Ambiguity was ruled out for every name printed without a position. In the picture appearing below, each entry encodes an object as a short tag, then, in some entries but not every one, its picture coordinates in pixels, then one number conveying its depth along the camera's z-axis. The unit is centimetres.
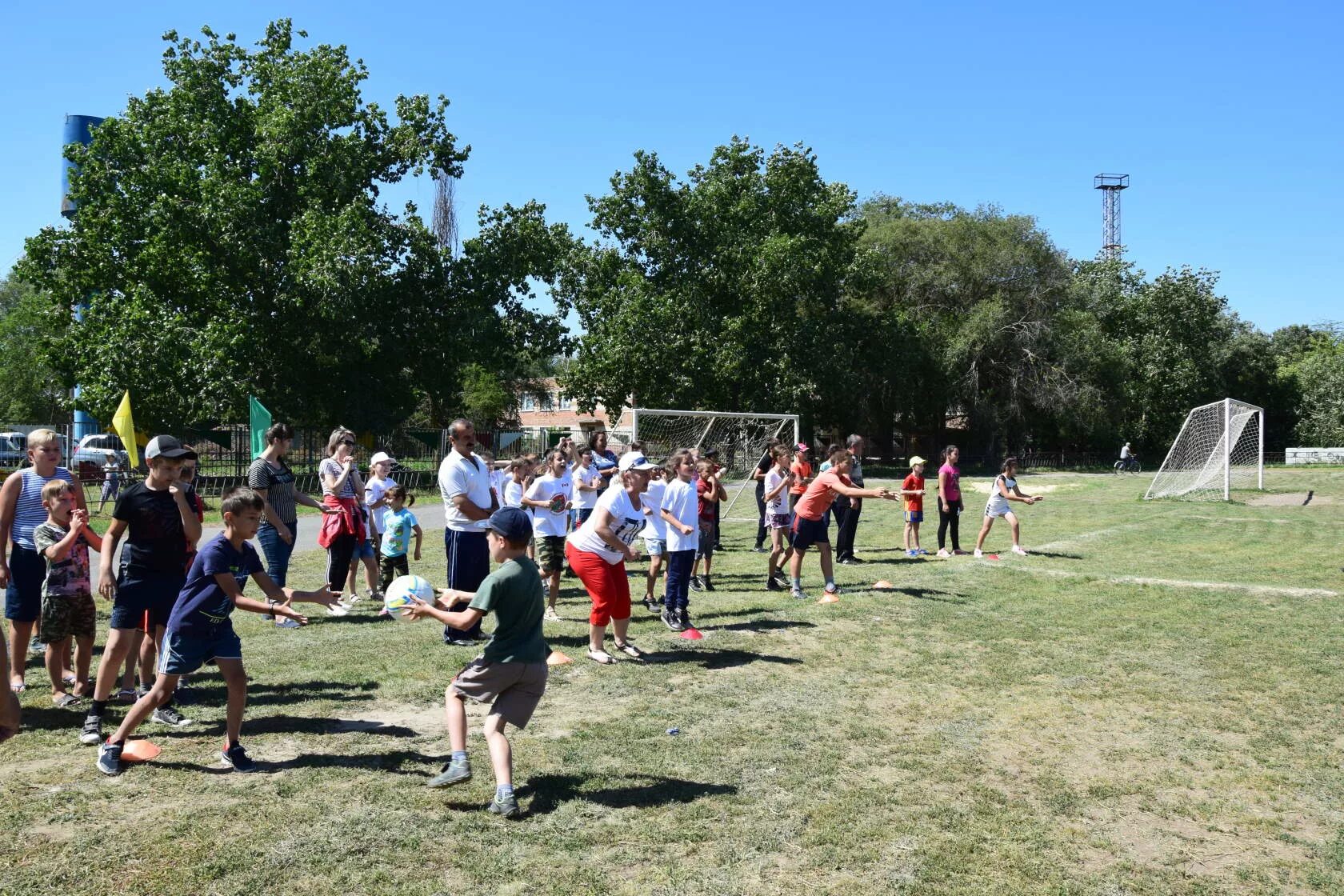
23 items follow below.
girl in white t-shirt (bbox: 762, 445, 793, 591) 1174
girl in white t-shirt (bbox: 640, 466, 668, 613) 977
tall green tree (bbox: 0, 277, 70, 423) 5872
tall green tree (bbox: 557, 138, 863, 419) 3941
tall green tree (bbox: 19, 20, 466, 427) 2886
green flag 1483
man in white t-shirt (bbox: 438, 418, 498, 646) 791
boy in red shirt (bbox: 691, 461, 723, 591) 1179
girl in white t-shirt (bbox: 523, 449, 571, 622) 974
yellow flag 1355
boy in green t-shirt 508
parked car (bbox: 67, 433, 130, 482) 2391
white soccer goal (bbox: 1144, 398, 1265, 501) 2780
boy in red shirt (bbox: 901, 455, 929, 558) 1482
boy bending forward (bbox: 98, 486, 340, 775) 530
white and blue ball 518
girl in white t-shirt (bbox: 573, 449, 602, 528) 1047
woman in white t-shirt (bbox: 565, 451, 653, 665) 777
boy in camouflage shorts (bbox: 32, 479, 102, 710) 641
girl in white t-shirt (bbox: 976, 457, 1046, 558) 1467
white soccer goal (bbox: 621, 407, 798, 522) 2303
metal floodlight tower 9756
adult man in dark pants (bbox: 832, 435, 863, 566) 1441
